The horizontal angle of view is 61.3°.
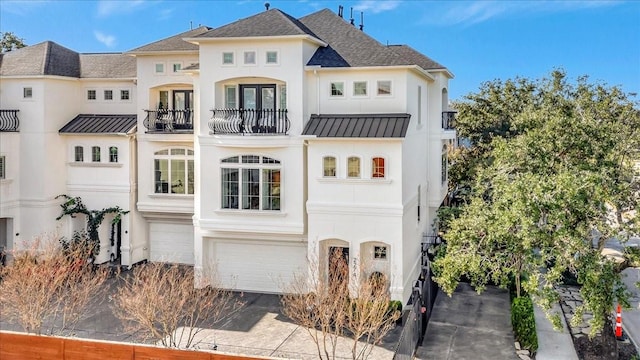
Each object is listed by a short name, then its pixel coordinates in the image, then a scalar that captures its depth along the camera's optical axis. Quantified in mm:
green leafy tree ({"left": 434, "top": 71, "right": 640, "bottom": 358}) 12602
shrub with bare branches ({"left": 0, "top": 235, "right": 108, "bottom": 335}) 12898
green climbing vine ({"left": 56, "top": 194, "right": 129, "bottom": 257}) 21812
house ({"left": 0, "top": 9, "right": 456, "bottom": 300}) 17344
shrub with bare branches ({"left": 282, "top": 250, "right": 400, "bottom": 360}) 11820
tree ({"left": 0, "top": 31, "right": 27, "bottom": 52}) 36188
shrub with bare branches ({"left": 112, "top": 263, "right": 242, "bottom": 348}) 11914
